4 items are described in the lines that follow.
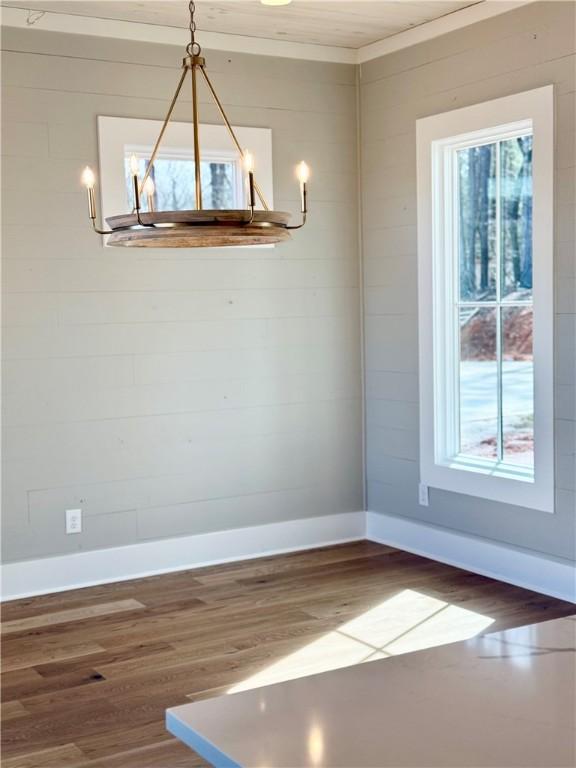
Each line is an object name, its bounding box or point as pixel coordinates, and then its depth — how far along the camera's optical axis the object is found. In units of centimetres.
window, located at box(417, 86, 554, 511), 426
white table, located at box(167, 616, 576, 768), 107
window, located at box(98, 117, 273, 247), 469
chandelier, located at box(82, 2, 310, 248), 231
